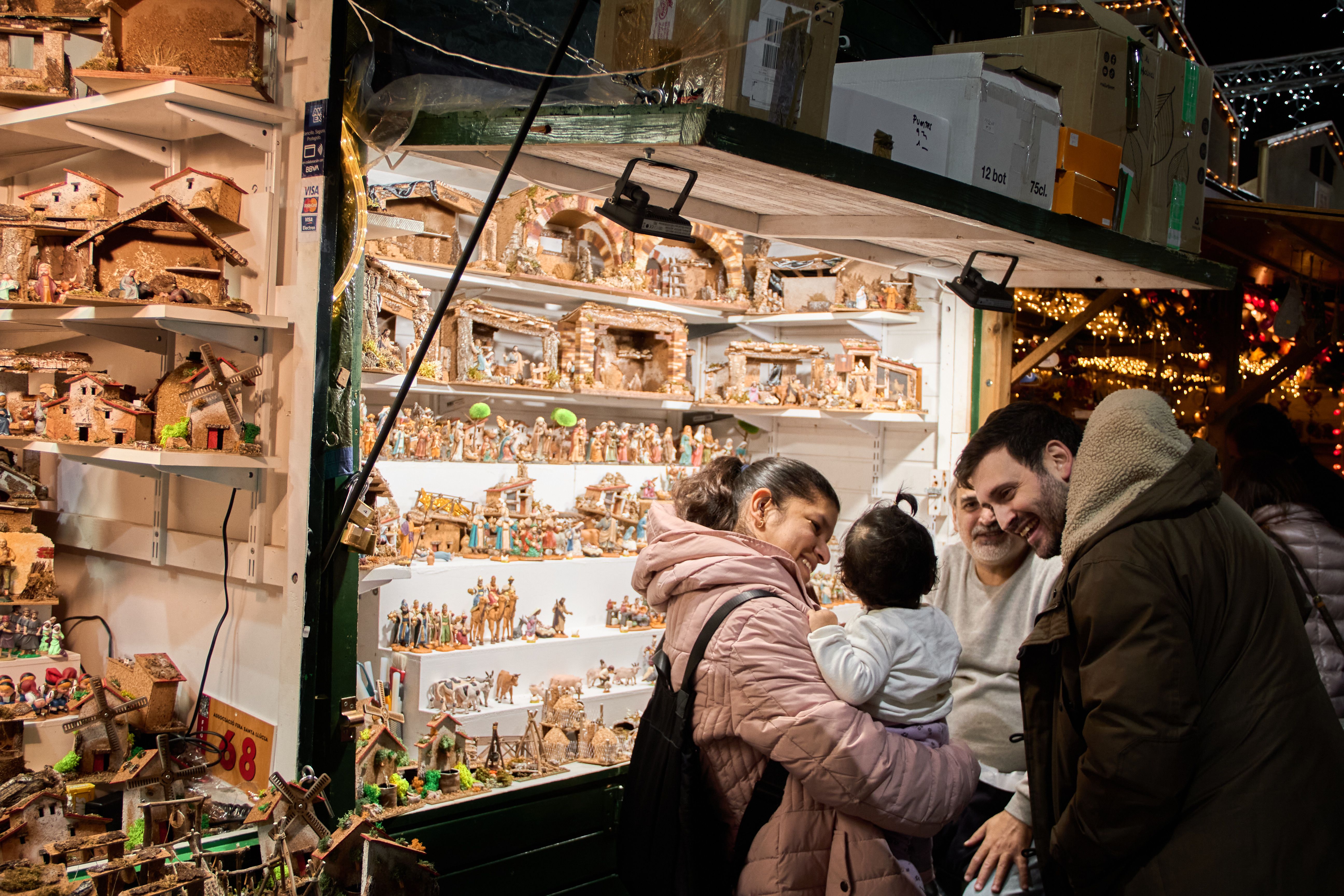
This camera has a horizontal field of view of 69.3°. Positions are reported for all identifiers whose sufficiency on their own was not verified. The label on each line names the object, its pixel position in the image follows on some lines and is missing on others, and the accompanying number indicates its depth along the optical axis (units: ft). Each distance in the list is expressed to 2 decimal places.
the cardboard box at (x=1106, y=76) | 11.29
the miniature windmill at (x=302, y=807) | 6.92
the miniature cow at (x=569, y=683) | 12.48
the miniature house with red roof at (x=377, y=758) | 9.16
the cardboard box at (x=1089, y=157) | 10.60
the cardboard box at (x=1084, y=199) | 10.56
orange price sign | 8.30
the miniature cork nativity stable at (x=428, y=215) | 12.47
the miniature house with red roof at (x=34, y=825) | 6.82
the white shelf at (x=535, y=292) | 13.07
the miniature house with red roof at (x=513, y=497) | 13.65
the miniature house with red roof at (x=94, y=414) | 8.24
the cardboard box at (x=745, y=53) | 7.13
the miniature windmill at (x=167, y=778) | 7.71
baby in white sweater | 6.11
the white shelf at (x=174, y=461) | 7.57
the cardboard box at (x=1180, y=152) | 12.22
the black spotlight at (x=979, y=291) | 10.95
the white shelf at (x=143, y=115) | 7.65
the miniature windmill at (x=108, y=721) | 8.05
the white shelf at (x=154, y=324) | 7.53
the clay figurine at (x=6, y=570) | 9.24
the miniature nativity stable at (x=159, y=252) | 7.92
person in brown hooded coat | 4.92
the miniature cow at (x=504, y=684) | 12.23
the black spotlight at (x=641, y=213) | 7.54
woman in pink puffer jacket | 5.85
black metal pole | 6.38
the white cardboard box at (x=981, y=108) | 9.39
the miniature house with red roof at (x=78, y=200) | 8.52
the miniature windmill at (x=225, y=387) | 7.99
